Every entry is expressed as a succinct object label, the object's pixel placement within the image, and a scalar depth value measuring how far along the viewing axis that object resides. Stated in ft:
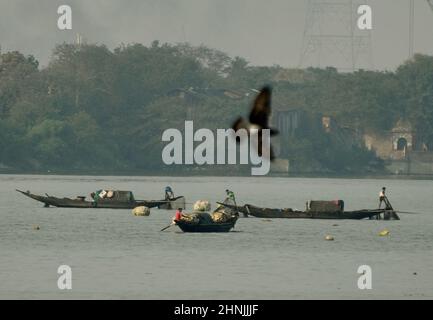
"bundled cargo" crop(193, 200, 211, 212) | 327.69
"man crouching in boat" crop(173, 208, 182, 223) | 263.70
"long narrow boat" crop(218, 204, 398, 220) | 305.88
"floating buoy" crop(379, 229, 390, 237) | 288.22
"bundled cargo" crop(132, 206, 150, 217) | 331.98
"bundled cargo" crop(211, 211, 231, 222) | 272.10
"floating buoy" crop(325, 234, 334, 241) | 276.62
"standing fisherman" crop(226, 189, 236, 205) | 310.45
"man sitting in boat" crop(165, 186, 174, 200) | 332.76
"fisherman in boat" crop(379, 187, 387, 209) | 307.89
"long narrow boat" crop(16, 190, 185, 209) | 336.08
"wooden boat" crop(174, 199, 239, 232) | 266.77
